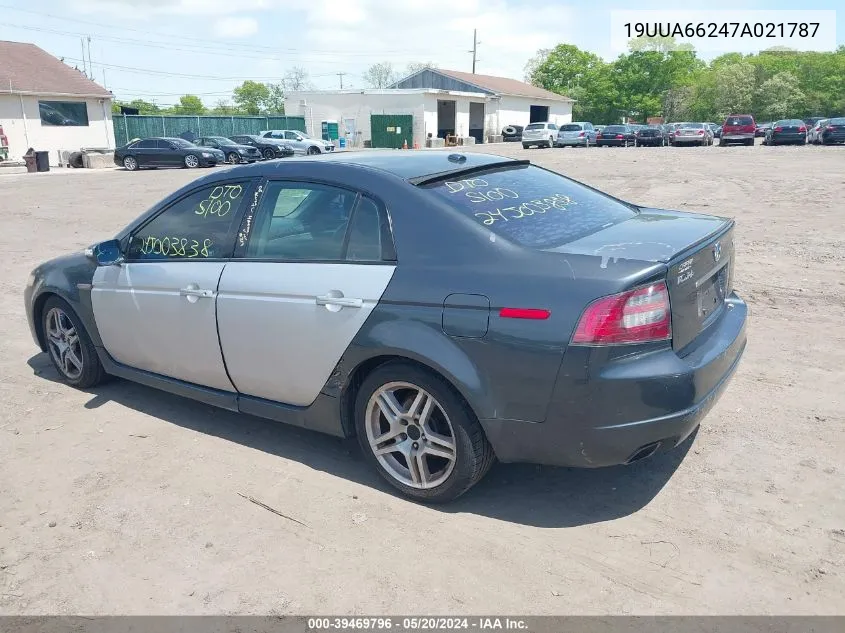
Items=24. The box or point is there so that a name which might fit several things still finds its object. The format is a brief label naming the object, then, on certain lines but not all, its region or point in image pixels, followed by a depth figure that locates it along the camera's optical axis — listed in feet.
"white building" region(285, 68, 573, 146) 152.15
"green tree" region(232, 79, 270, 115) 434.71
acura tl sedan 9.60
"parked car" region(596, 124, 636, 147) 132.46
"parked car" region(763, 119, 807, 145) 123.75
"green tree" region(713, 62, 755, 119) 228.02
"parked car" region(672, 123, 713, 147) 128.57
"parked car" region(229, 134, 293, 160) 111.65
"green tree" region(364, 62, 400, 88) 346.54
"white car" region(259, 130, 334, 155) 115.24
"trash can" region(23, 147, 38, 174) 96.22
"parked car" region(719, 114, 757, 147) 126.41
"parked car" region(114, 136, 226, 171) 98.37
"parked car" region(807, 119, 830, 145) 120.71
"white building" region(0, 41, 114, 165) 107.86
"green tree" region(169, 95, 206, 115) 384.06
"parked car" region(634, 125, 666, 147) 133.59
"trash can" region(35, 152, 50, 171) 96.32
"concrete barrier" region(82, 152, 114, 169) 104.48
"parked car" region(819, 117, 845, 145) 114.01
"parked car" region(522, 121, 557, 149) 131.75
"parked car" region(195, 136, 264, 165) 103.91
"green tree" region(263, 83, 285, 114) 405.18
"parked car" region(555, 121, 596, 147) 134.31
